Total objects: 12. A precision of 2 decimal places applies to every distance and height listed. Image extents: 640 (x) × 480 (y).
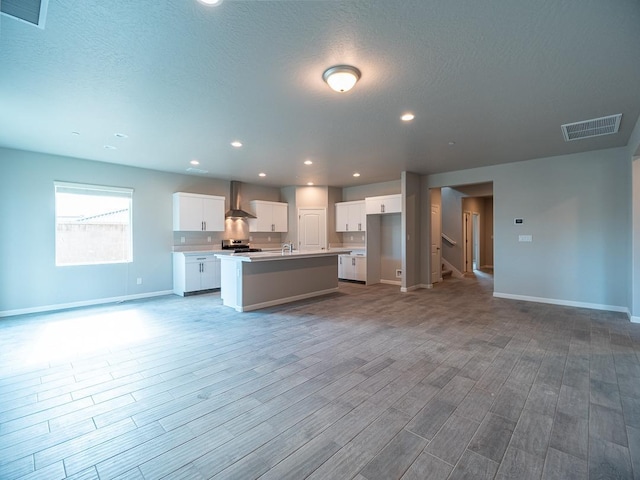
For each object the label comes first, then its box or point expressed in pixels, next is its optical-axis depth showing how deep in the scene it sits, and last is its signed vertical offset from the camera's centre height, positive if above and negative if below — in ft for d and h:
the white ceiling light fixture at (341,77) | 8.23 +4.68
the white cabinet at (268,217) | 26.76 +2.18
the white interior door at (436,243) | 25.89 -0.40
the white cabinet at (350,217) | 27.32 +2.16
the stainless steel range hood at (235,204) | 25.18 +3.14
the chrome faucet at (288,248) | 19.61 -0.58
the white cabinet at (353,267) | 25.98 -2.61
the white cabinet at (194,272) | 21.04 -2.37
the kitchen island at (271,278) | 16.69 -2.41
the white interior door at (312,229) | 28.50 +1.01
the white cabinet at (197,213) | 21.72 +2.13
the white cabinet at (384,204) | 23.68 +2.92
